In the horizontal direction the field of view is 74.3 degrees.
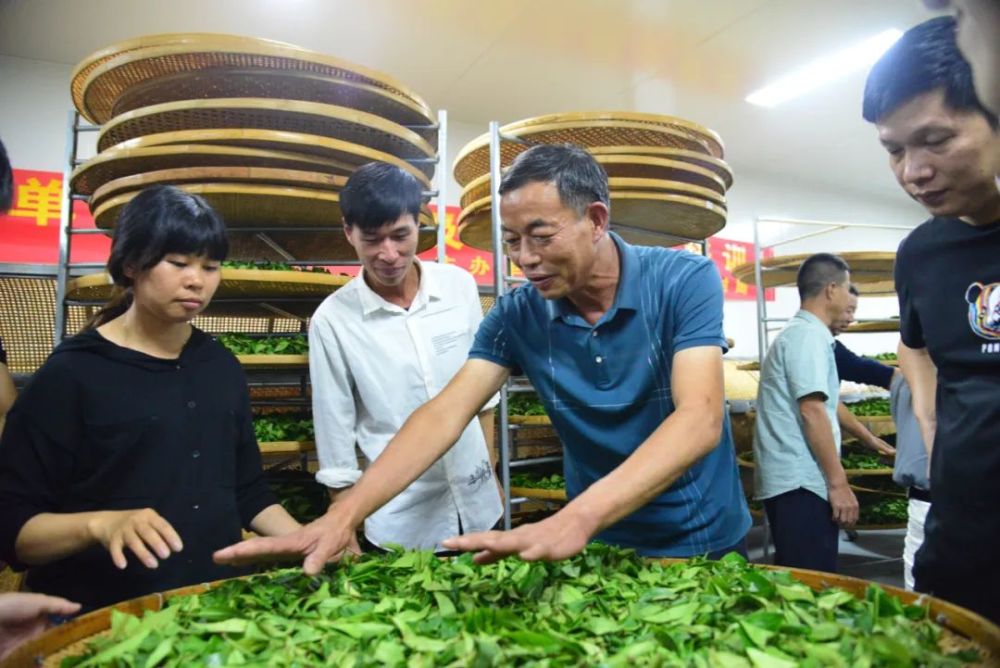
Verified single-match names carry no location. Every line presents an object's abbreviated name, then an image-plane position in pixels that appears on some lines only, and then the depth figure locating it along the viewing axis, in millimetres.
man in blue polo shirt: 1291
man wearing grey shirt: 2783
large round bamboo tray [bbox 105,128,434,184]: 1599
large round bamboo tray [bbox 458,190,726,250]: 2133
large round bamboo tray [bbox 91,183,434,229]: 1630
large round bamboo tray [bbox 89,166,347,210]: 1620
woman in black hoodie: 1167
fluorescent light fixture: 5070
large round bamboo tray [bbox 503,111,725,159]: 2039
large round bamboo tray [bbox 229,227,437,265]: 2129
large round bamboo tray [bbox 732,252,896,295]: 3871
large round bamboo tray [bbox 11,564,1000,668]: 799
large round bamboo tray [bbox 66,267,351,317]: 1679
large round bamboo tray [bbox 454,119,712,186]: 2070
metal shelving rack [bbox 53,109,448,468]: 2082
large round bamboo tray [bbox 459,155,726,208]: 2088
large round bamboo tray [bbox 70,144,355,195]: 1610
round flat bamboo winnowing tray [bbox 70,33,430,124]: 1555
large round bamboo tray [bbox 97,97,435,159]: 1590
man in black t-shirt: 1021
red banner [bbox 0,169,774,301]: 4305
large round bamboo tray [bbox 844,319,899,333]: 4125
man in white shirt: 1712
